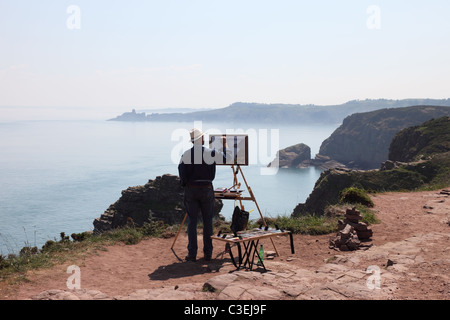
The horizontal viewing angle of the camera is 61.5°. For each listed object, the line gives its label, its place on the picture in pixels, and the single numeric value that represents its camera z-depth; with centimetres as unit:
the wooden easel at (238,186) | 990
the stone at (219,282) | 613
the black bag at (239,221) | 975
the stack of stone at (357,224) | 1102
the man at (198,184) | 891
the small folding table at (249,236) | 784
